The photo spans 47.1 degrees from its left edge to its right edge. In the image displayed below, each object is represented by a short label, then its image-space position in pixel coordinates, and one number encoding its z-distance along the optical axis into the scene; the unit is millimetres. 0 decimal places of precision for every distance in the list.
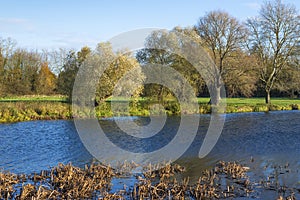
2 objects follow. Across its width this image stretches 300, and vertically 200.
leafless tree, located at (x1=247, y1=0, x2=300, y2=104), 45438
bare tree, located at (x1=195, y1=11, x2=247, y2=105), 42344
